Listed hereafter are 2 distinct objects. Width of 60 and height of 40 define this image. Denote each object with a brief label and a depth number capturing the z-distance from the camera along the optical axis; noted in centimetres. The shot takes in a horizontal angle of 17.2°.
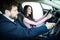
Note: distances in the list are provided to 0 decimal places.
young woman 149
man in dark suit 138
